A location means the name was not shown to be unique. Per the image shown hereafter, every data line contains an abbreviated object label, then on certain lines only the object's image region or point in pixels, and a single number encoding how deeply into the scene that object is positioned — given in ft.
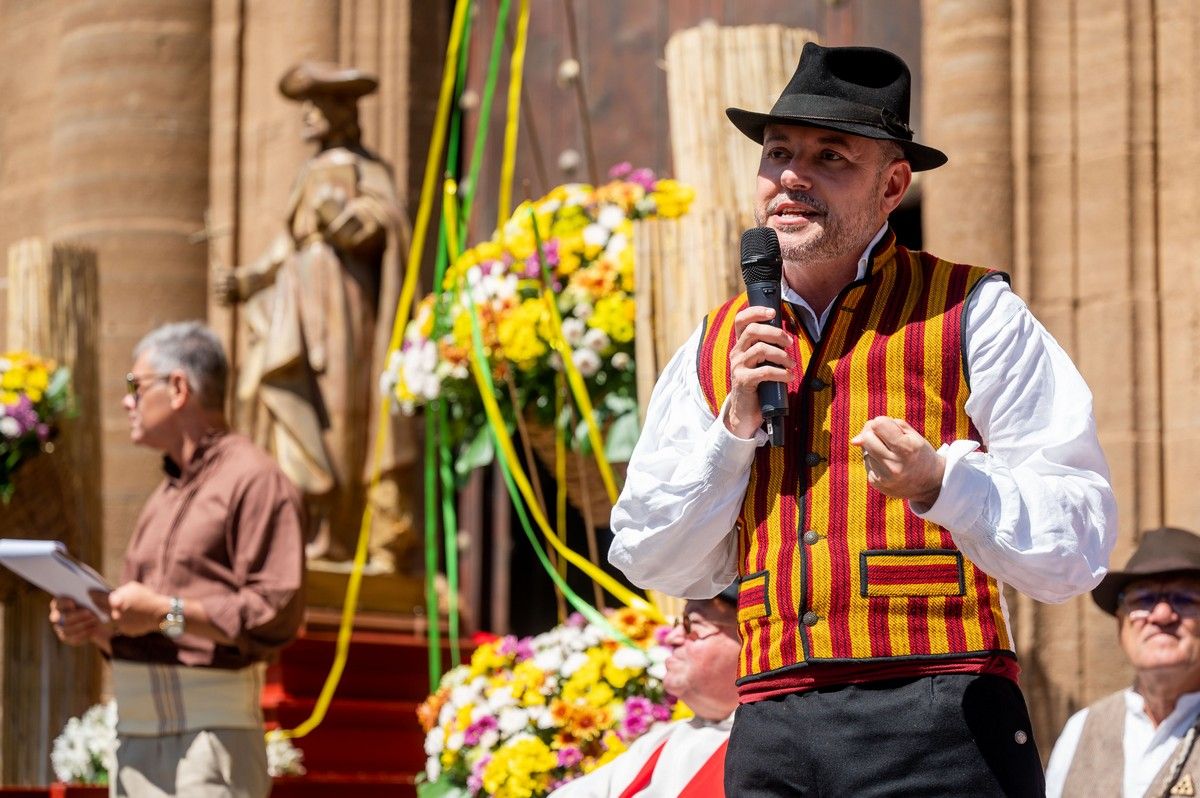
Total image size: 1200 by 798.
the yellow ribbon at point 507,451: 33.73
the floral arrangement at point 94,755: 43.96
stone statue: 52.32
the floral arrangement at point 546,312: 36.96
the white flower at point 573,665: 32.91
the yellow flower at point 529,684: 33.03
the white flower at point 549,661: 33.32
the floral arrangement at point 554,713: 32.10
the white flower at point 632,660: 32.41
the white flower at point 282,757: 43.86
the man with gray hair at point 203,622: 29.73
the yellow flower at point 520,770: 31.93
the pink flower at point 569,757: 32.05
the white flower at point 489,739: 33.15
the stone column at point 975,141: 43.69
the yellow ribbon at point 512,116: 39.96
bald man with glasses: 25.56
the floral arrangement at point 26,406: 50.02
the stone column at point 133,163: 60.70
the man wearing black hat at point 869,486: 16.86
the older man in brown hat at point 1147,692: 31.50
